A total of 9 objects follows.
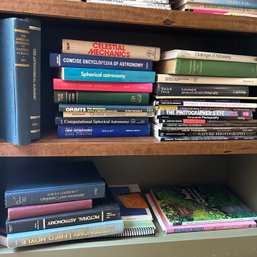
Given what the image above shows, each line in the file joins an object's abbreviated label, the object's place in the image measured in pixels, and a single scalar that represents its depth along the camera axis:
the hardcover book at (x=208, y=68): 0.73
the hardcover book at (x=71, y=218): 0.70
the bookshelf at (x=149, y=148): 0.65
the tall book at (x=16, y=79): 0.61
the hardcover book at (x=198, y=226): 0.82
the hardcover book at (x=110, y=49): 0.70
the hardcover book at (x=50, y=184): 0.70
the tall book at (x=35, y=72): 0.63
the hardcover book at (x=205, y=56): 0.71
